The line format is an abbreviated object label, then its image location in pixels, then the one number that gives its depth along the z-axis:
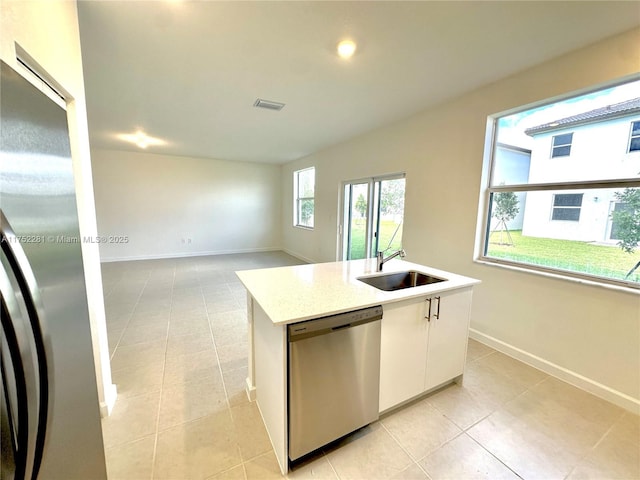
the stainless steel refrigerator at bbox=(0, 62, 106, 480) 0.58
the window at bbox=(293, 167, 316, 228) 6.32
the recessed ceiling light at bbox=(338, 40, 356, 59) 1.91
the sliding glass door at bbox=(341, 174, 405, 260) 3.88
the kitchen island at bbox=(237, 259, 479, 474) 1.34
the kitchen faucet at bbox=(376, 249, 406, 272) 2.14
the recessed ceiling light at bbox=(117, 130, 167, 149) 4.44
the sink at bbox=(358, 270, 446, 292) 2.07
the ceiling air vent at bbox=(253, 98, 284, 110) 2.98
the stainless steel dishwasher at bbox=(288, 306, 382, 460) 1.27
